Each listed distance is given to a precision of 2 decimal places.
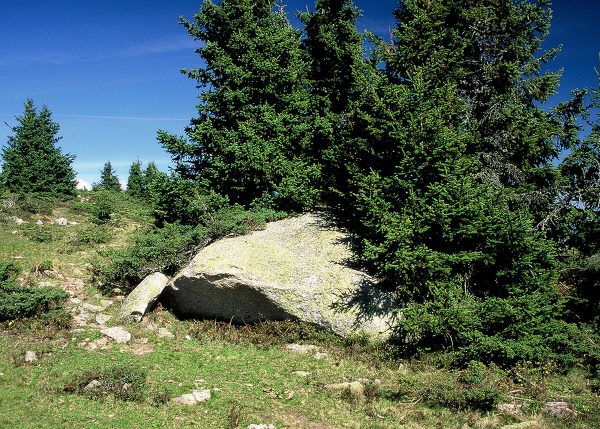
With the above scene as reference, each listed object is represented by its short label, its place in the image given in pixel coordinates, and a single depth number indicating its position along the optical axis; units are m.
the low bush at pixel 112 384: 10.09
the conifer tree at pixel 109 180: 68.62
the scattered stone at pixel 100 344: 13.09
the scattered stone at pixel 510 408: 9.99
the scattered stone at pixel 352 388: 10.70
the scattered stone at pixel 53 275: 17.64
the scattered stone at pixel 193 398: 10.23
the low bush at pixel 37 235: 22.47
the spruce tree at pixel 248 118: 19.12
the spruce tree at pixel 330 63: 20.55
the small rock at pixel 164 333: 14.64
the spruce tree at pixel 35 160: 36.64
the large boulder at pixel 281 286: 14.19
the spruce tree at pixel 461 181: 12.12
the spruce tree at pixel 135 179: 62.34
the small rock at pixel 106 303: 16.06
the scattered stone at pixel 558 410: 9.62
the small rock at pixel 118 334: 13.76
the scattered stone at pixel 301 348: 13.69
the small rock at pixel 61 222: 29.31
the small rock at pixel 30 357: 11.62
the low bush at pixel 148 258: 17.08
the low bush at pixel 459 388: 10.10
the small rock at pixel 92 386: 10.18
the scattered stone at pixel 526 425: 9.12
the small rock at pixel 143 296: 15.10
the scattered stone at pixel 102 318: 14.80
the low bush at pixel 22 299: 13.88
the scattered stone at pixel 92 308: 15.46
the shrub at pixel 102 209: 28.95
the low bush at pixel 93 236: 23.19
